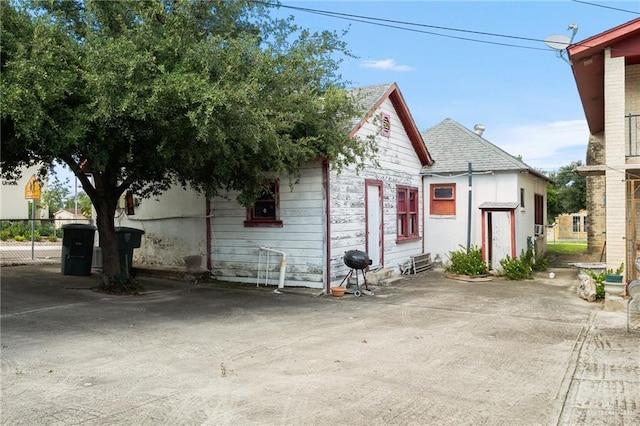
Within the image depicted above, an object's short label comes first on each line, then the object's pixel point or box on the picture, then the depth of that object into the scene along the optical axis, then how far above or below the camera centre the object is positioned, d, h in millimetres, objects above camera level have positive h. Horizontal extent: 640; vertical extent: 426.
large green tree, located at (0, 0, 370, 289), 7035 +1840
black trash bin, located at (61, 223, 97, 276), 13344 -886
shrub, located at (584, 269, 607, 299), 10266 -1363
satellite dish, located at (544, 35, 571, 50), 10812 +3716
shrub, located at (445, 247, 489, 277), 14133 -1346
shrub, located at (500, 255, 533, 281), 13805 -1454
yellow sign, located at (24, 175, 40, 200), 17858 +941
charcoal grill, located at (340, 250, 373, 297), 11156 -1021
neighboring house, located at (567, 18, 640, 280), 10023 +1321
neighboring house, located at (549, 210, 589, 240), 40281 -848
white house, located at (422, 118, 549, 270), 14656 +513
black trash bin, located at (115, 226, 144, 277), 13031 -678
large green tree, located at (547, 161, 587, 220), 36562 +1671
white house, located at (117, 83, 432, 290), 11672 -82
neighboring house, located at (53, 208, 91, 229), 54741 +480
